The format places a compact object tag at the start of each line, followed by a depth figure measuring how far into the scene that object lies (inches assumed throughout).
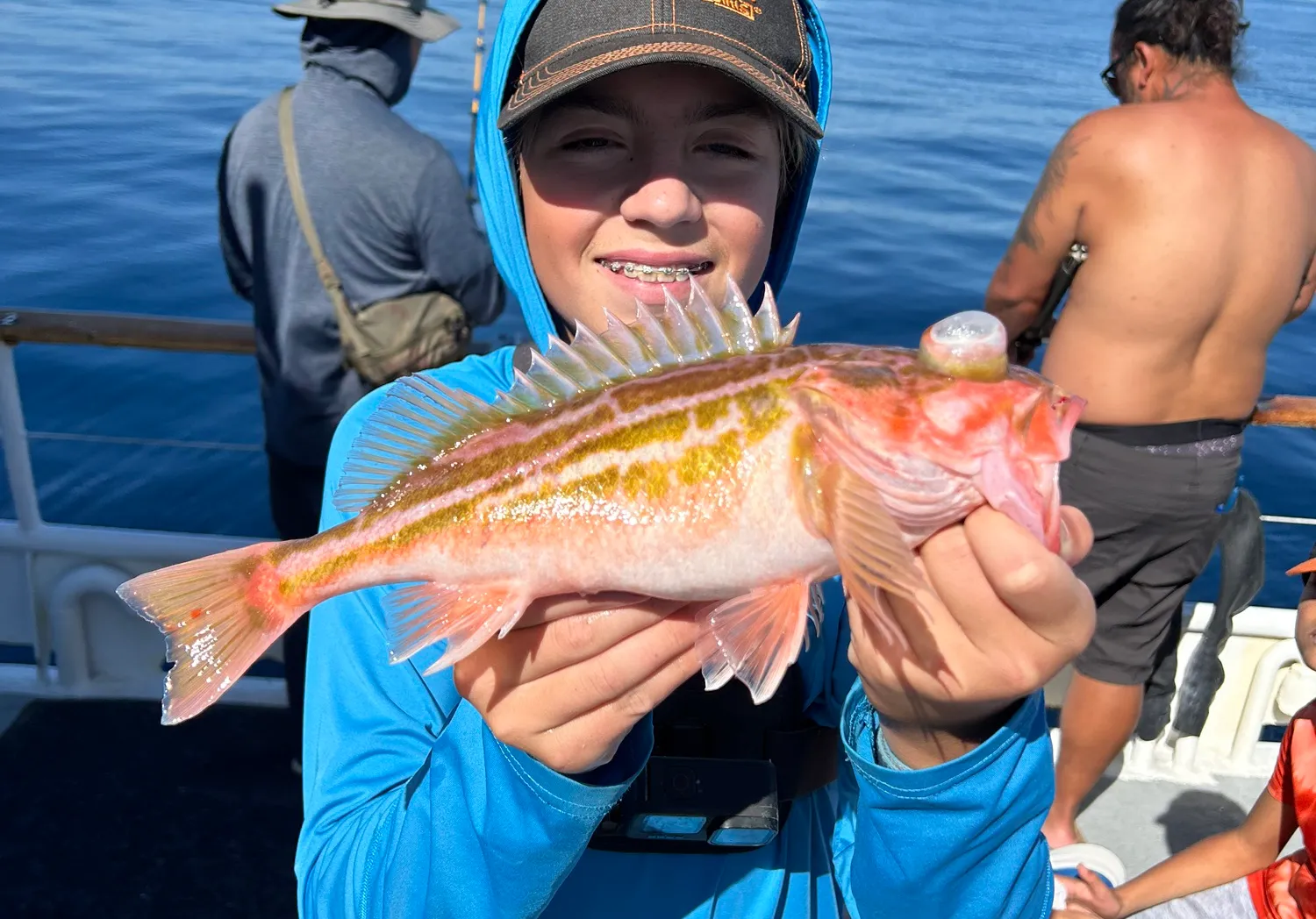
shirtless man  33.9
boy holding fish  12.7
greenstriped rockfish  12.7
